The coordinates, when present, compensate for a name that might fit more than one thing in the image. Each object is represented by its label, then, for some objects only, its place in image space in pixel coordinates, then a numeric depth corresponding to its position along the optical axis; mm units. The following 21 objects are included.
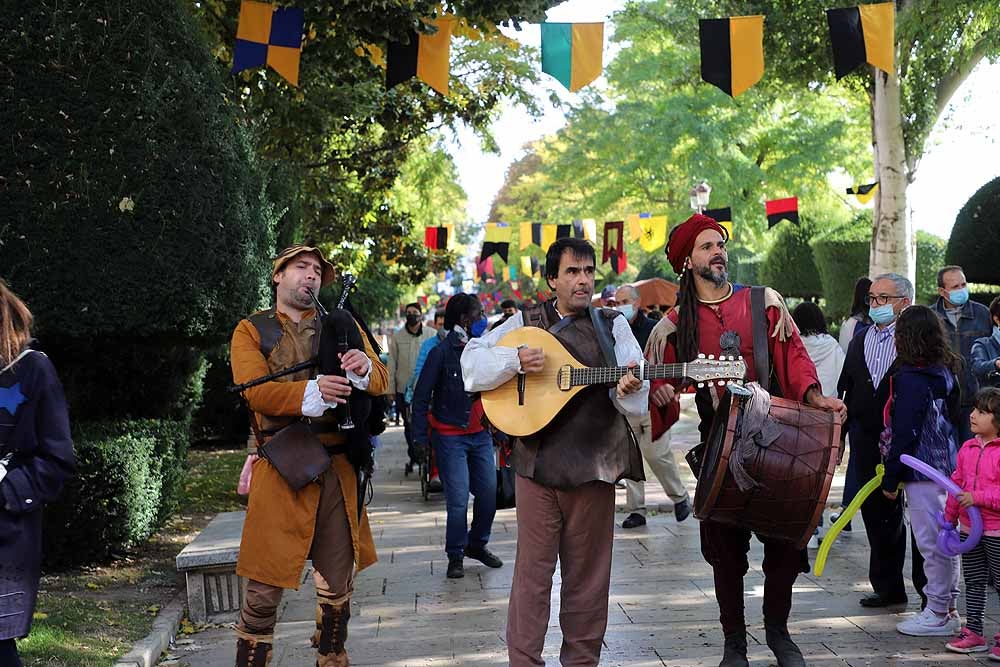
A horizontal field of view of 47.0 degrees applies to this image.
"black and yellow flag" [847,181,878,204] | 19562
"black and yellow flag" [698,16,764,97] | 10461
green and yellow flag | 10523
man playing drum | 5273
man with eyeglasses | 7023
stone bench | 7055
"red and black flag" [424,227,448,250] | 26055
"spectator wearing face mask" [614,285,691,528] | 9930
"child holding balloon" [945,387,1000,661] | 5895
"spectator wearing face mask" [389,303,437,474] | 15766
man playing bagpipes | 5012
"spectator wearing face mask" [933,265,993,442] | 8375
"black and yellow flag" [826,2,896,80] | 10320
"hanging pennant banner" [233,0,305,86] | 10516
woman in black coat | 3969
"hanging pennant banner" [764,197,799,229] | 22422
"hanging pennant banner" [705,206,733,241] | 22722
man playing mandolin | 5000
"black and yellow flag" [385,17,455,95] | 10734
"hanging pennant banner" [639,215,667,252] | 28062
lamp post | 22781
